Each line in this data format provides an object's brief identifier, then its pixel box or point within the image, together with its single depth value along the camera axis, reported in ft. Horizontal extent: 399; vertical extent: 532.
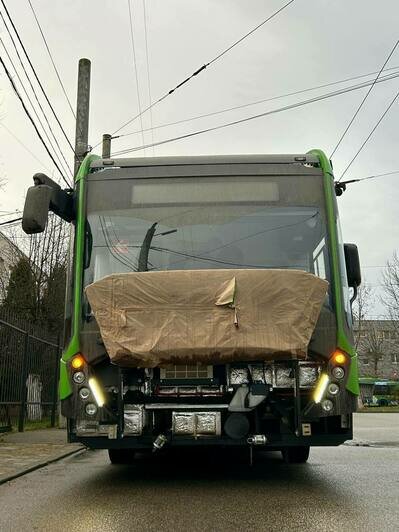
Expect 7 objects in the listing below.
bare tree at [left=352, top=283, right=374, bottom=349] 179.82
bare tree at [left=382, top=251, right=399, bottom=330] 132.96
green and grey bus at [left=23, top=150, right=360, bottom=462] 18.78
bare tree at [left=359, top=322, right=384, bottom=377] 215.72
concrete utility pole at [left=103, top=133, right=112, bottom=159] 58.34
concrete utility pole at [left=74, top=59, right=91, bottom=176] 45.91
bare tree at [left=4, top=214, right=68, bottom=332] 73.72
